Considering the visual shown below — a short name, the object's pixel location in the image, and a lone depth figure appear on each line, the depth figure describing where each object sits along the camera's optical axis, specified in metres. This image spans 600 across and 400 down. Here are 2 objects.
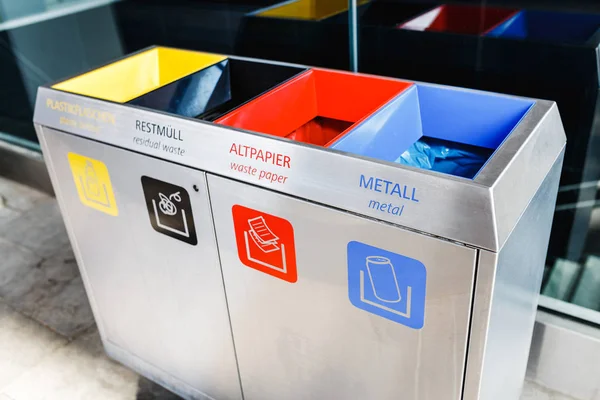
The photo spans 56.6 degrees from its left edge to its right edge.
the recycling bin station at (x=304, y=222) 0.92
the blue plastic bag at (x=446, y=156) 1.21
